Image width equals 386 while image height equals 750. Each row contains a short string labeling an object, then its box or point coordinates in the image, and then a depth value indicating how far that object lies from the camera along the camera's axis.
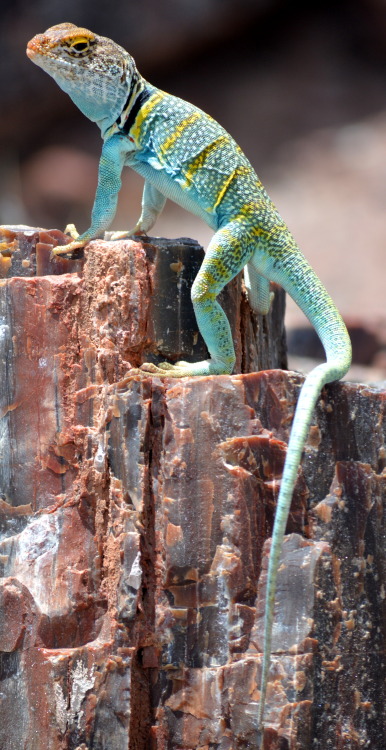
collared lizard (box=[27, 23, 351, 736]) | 6.92
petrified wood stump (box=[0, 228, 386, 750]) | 6.17
